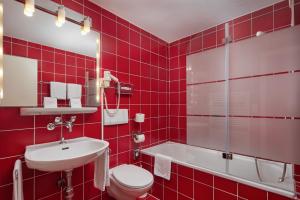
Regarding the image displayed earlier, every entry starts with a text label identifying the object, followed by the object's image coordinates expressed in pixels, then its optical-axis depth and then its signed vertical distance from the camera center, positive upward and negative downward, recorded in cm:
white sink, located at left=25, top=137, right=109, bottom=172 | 104 -44
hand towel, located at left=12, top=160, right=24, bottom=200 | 106 -59
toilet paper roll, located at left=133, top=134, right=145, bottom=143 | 217 -54
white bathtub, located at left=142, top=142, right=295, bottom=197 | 133 -74
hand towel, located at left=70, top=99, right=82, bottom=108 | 160 -5
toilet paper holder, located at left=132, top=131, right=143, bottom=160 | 220 -70
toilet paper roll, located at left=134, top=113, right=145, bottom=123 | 217 -25
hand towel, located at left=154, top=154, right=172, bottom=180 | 191 -84
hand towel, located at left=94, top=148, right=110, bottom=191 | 146 -69
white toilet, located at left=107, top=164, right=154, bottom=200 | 154 -84
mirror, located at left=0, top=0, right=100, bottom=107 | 127 +46
